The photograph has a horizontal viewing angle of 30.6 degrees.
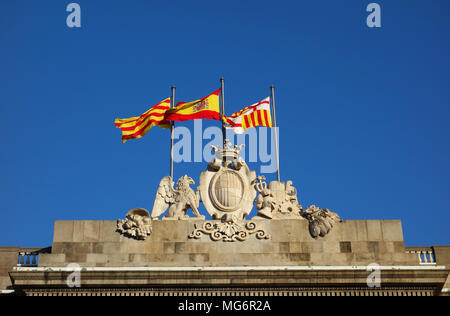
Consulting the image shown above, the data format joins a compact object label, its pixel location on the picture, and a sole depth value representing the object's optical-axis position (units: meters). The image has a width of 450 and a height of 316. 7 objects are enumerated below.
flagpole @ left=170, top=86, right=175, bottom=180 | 34.64
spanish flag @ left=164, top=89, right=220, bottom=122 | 36.12
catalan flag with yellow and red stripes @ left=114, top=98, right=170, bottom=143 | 36.47
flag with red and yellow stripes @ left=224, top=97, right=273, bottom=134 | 35.97
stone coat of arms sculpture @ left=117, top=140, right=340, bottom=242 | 32.22
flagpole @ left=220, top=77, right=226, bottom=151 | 35.84
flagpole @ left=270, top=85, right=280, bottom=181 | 34.84
